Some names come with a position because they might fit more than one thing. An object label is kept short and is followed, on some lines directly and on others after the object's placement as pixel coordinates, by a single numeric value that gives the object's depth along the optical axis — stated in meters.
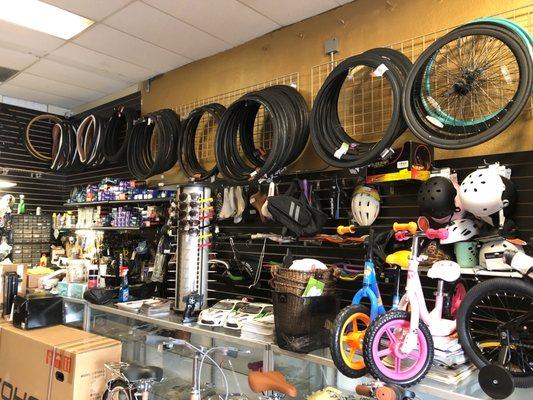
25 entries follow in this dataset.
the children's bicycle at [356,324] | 1.94
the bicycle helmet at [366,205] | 2.66
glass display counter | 2.06
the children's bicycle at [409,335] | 1.82
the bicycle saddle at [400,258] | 2.03
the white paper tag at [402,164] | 2.42
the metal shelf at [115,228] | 4.33
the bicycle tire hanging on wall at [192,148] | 3.70
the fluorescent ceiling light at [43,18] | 3.21
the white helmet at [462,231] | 2.17
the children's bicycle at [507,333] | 1.72
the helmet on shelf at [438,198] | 2.16
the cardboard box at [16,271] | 4.14
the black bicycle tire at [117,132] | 4.57
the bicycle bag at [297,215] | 2.79
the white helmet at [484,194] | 1.97
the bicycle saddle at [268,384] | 1.95
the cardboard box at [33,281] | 4.30
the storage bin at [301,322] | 2.16
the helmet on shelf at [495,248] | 1.97
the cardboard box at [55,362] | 2.80
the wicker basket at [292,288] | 2.24
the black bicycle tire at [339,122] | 2.36
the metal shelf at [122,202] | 4.09
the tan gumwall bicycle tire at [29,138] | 5.45
